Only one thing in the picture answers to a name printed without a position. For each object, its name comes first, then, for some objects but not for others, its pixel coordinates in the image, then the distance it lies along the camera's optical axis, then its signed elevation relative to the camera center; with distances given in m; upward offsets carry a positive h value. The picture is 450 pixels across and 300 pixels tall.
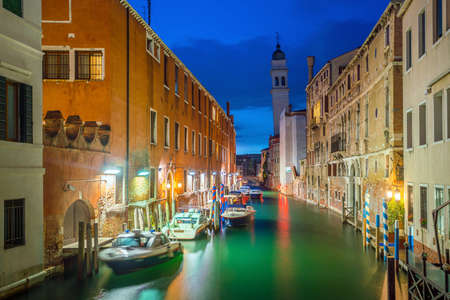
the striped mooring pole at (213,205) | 21.88 -2.47
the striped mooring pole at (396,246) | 12.72 -2.79
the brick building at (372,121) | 16.39 +2.07
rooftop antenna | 24.38 +9.64
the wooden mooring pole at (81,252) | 11.55 -2.66
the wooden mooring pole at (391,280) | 8.38 -2.59
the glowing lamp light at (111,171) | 14.45 -0.35
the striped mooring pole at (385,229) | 14.16 -2.49
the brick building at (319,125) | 33.62 +3.43
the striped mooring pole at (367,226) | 16.60 -2.85
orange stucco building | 12.40 +1.73
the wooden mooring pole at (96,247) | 12.05 -2.62
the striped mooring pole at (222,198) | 30.50 -3.03
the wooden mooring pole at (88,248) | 11.74 -2.58
